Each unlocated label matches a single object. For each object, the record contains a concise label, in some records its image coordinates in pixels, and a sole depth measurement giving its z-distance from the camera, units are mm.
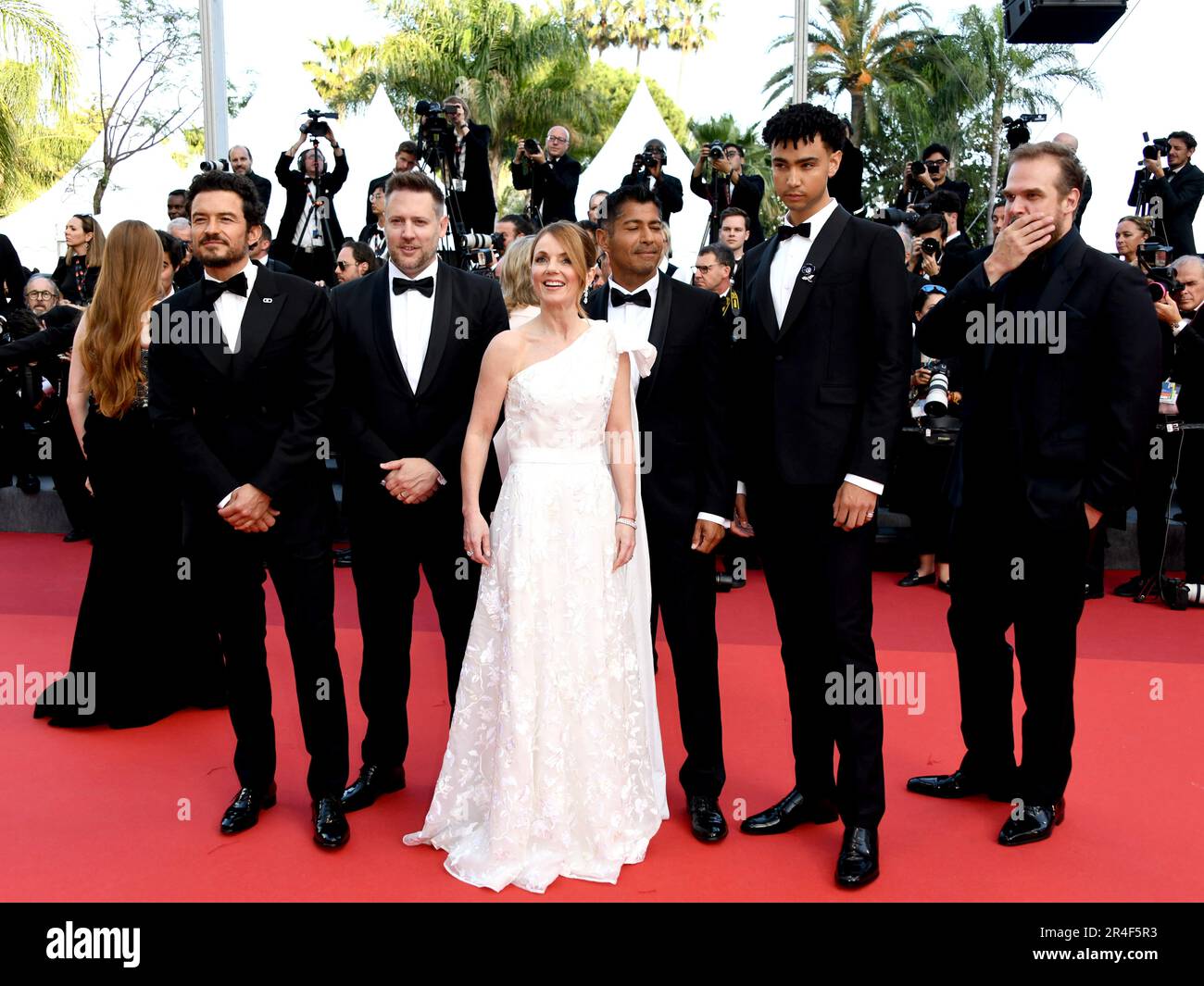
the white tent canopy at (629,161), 17969
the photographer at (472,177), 8383
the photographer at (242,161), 8727
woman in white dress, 3078
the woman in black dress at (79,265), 7762
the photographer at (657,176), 7957
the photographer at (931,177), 8164
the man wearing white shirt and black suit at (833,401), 3008
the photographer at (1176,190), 8688
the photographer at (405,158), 8047
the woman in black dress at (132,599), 4246
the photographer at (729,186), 8508
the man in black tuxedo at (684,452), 3264
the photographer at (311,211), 8391
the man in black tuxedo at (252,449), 3182
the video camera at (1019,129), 7491
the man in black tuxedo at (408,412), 3418
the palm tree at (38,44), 13500
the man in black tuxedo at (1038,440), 3117
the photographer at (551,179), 9164
